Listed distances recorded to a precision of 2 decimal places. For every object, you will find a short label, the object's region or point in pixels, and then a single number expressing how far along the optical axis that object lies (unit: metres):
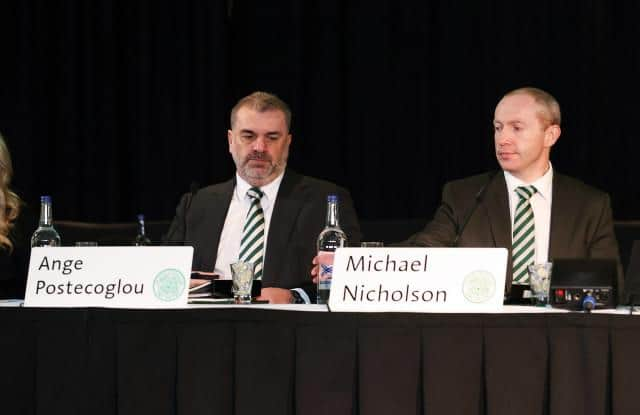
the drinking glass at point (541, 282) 5.37
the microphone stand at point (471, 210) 5.96
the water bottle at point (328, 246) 5.62
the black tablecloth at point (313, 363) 4.70
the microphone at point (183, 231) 7.74
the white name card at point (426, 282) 4.93
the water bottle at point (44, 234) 6.52
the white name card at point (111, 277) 5.16
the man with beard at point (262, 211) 7.52
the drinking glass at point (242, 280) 5.57
